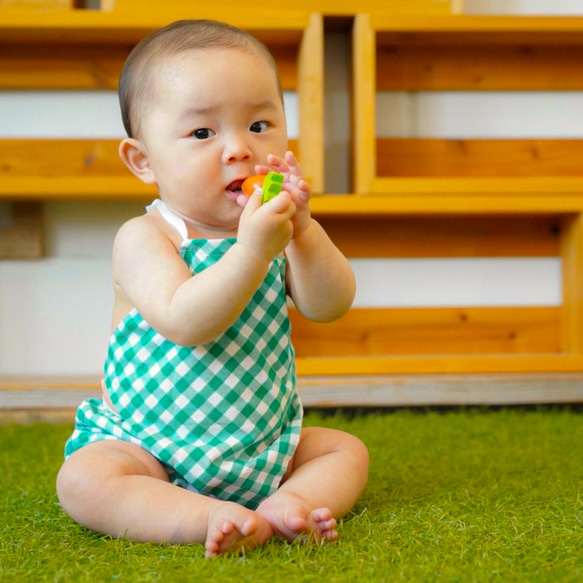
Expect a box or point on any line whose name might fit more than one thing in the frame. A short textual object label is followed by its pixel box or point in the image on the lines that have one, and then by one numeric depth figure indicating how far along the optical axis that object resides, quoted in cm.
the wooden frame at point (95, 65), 151
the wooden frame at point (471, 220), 171
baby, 69
